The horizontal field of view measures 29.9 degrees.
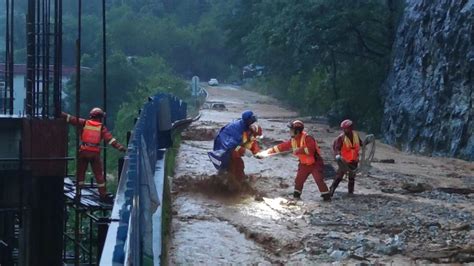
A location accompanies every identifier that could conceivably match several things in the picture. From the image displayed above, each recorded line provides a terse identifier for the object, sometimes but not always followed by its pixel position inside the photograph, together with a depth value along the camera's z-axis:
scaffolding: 16.19
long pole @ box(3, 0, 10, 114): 21.61
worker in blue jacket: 14.99
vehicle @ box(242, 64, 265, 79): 87.28
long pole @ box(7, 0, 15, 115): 20.03
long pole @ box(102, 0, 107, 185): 17.83
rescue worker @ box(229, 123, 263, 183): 15.09
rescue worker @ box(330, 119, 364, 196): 15.02
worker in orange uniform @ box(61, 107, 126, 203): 14.35
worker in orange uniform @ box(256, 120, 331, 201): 14.73
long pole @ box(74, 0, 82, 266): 15.07
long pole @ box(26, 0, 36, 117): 16.84
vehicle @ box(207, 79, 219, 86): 89.38
